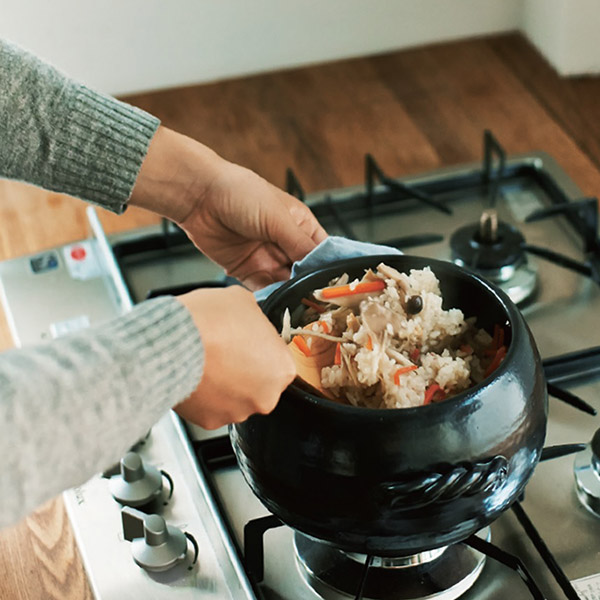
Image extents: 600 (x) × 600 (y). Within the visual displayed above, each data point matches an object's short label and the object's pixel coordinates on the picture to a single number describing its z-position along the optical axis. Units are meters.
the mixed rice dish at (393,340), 0.74
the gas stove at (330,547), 0.82
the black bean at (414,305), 0.77
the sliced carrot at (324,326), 0.79
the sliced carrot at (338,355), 0.76
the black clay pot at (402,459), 0.67
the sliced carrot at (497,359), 0.75
